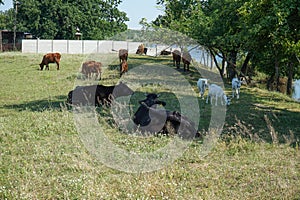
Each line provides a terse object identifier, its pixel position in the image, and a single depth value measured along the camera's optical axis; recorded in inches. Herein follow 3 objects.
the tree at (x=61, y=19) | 2086.6
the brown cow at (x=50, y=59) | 929.3
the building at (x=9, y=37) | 2027.6
